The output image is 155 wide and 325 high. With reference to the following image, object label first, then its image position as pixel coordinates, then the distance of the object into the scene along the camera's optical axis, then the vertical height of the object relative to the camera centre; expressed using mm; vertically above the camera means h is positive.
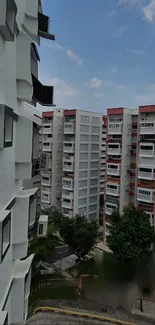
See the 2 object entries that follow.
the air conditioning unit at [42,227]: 7340 -2105
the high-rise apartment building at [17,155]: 3326 -64
